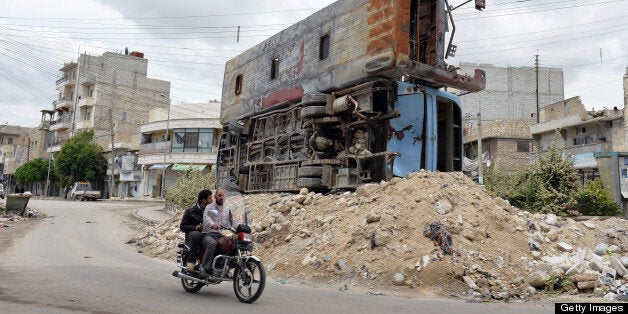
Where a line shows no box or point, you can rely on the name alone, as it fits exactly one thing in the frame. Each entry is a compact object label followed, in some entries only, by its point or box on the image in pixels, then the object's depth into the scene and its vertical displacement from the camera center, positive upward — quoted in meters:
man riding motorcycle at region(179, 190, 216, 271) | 6.92 -0.49
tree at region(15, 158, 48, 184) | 64.38 +2.49
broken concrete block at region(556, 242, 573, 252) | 9.59 -0.72
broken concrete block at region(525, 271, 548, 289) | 8.04 -1.18
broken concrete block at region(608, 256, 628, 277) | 8.19 -0.92
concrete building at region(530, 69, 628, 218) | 30.06 +5.60
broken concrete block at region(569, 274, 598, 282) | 7.91 -1.08
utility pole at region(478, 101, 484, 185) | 24.80 +3.04
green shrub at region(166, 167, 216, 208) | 25.06 +0.40
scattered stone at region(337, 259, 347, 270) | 9.14 -1.19
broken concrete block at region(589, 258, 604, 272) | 8.30 -0.91
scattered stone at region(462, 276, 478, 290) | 8.05 -1.26
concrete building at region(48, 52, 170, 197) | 61.38 +12.67
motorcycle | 6.38 -1.00
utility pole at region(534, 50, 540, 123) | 49.14 +14.70
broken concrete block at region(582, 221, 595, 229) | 10.88 -0.28
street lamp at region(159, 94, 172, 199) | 45.14 +4.15
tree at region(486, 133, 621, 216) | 16.48 +0.68
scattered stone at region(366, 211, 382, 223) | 9.93 -0.29
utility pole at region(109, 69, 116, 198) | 50.16 +3.01
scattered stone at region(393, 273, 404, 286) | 8.36 -1.30
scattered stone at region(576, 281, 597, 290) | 7.77 -1.17
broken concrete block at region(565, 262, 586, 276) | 8.12 -0.98
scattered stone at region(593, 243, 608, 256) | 9.42 -0.72
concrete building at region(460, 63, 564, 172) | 48.69 +11.79
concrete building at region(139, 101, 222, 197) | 44.59 +4.98
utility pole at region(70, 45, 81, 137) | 63.92 +13.01
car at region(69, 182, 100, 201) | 45.66 -0.15
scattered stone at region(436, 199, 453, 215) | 10.00 -0.02
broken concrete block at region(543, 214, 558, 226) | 10.99 -0.21
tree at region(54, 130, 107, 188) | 55.72 +3.31
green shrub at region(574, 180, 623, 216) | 16.44 +0.30
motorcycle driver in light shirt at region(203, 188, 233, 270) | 6.81 -0.36
